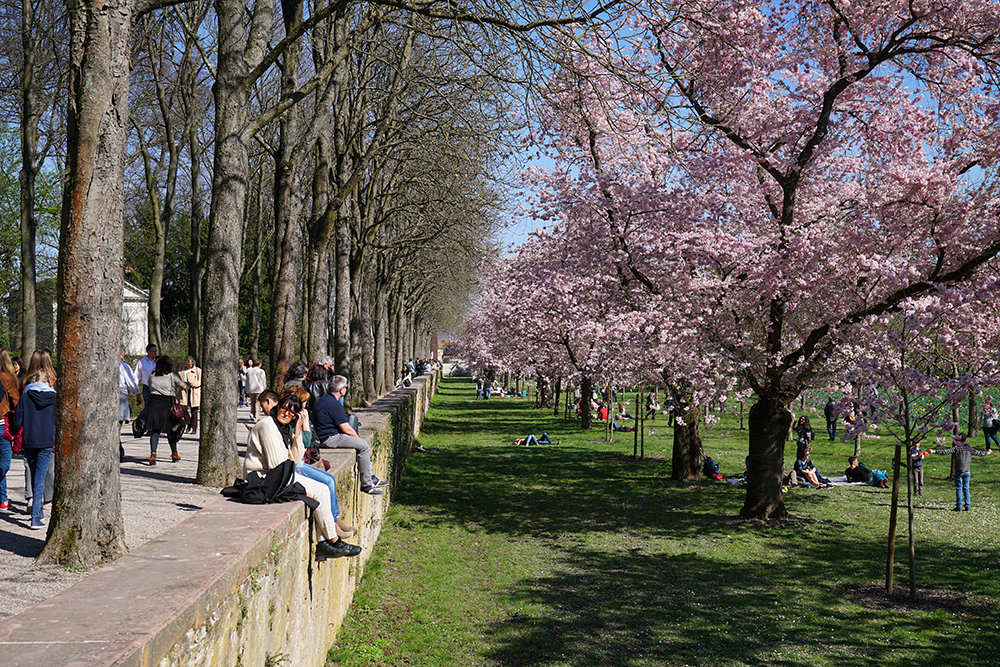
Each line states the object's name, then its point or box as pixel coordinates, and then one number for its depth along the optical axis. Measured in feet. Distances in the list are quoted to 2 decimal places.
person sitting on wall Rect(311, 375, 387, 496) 33.73
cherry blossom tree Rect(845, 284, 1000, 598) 37.86
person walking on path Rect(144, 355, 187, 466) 40.24
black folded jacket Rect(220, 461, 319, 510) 19.79
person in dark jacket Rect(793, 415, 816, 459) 73.26
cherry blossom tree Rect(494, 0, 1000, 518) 42.04
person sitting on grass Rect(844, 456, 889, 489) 69.31
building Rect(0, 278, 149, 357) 106.83
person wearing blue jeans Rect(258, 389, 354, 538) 22.33
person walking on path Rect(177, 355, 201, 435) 53.26
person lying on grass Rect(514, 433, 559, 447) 95.04
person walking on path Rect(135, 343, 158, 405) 44.92
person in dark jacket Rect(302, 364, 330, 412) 38.29
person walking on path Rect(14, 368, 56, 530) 26.68
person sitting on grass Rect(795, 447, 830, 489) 67.05
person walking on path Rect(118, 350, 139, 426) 39.14
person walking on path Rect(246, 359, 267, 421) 68.03
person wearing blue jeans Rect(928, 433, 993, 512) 53.88
